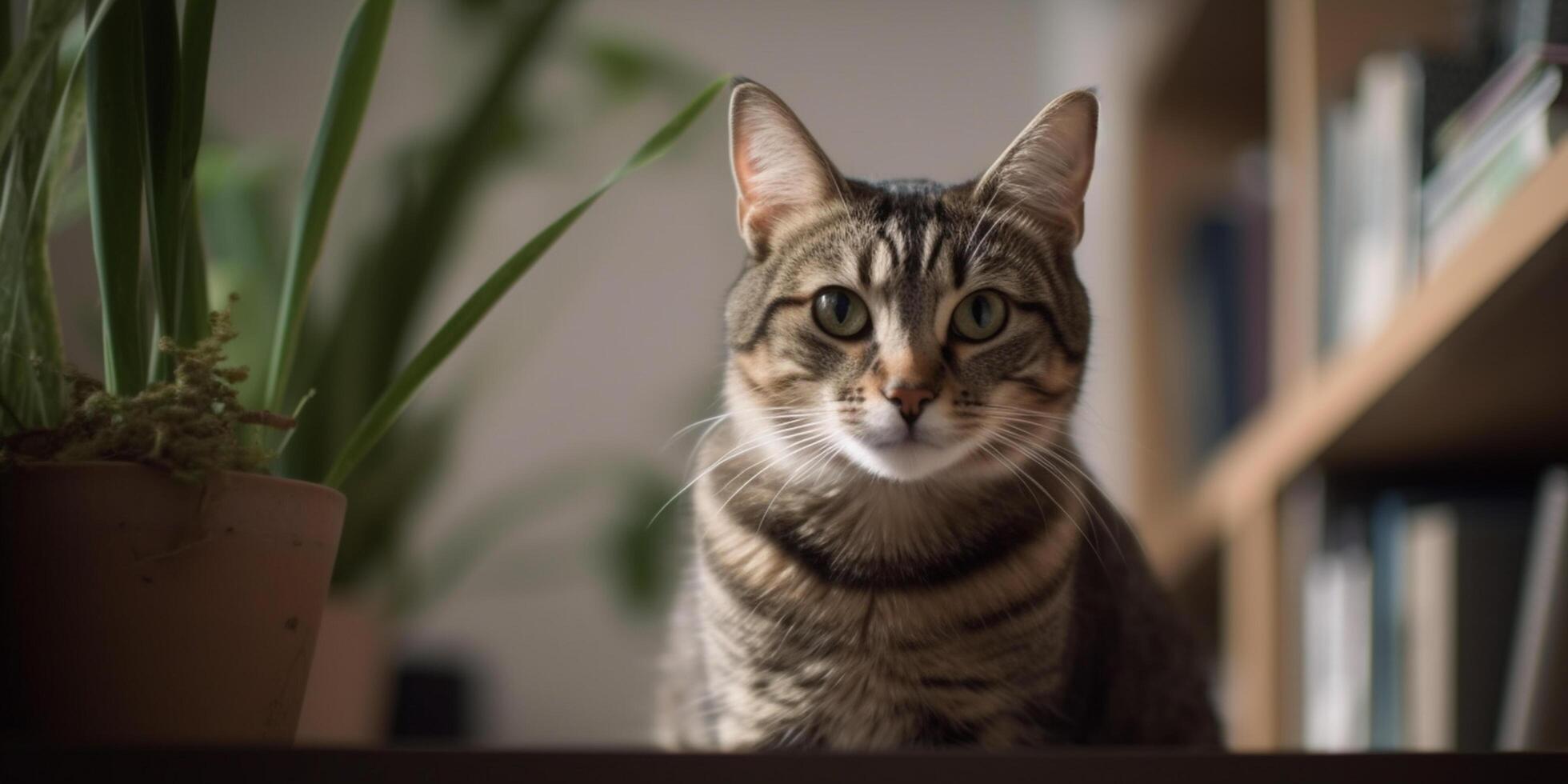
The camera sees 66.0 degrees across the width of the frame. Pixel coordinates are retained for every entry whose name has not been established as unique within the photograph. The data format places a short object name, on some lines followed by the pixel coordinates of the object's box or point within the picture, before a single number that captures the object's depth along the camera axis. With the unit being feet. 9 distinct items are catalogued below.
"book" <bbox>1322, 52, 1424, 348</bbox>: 4.18
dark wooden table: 1.46
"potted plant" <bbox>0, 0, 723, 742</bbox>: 1.79
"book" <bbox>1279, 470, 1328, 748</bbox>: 4.75
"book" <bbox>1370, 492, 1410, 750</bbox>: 4.19
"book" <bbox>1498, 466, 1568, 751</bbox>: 3.37
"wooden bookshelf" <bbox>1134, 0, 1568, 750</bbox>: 3.40
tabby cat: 2.52
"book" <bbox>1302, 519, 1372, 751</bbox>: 4.37
